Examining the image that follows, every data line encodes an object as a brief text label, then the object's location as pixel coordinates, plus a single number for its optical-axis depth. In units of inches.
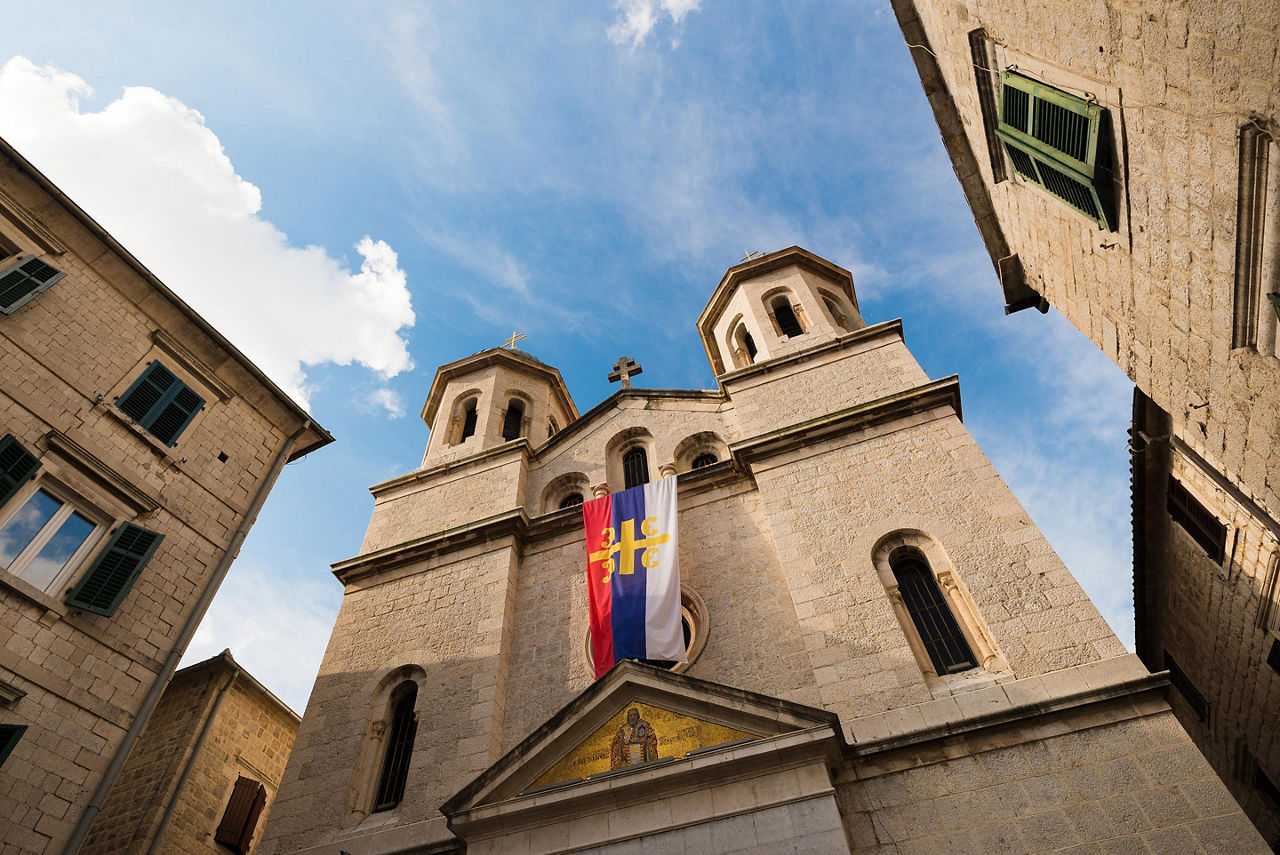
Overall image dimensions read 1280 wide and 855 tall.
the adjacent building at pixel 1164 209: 187.5
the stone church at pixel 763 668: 293.6
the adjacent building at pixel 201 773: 472.4
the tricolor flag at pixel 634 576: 390.3
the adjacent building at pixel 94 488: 324.5
